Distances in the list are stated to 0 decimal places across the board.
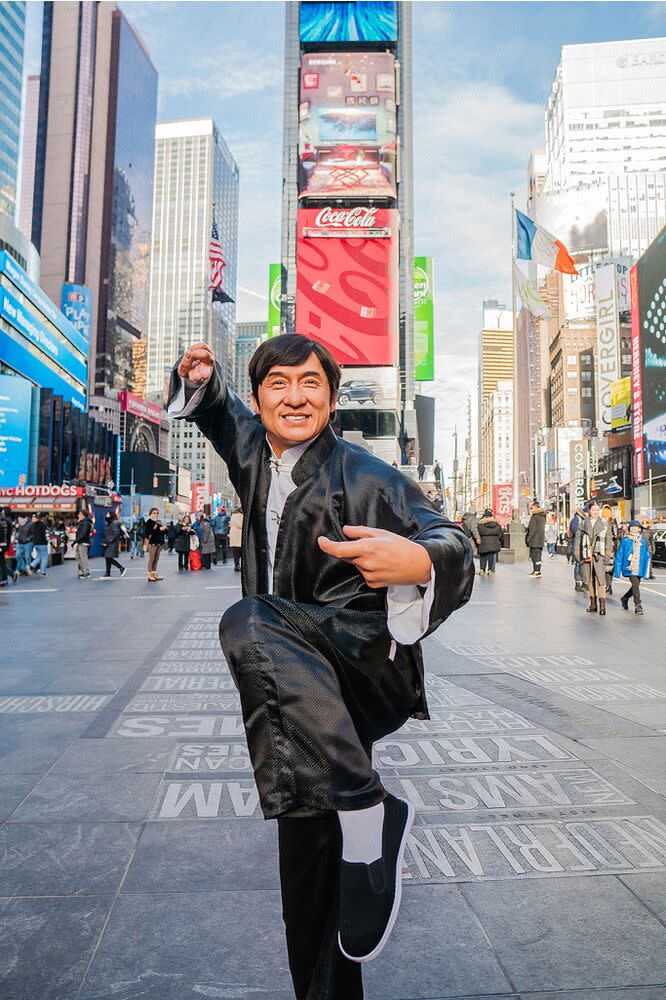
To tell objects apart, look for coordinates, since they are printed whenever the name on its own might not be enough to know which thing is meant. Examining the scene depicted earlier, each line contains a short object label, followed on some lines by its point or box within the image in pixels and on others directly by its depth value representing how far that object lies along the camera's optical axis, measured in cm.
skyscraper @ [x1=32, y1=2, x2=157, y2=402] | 12706
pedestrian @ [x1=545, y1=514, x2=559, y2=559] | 3719
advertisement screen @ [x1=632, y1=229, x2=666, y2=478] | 4344
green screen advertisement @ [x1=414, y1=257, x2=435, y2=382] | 7856
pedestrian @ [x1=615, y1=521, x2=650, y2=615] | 1146
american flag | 3382
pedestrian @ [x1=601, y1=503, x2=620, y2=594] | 1146
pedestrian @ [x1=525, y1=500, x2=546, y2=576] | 1863
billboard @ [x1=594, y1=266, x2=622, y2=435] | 7319
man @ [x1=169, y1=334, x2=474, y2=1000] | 141
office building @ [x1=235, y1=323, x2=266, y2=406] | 15938
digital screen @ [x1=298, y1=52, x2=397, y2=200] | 5306
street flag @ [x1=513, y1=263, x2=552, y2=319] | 2076
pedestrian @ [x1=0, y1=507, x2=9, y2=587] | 1521
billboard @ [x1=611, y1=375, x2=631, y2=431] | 6706
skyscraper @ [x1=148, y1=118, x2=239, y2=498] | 17662
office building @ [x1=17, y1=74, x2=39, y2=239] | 13138
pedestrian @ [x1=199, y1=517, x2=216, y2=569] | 2156
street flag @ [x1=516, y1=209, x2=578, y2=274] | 2072
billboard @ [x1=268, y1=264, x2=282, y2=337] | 7350
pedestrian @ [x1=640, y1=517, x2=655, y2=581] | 2008
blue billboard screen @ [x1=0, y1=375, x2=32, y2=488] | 5497
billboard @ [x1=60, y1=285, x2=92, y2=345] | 11706
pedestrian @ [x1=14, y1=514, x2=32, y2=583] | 1880
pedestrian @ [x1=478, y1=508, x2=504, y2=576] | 1881
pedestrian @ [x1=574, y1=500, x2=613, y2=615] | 1108
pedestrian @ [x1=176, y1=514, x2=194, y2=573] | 2136
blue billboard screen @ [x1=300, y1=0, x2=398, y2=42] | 5675
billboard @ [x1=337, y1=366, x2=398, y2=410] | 5100
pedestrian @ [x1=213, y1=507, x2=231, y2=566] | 2667
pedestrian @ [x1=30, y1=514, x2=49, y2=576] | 1880
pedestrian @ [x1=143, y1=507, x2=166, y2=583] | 1684
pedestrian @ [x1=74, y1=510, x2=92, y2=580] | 1830
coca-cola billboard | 5250
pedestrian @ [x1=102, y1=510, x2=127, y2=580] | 1834
